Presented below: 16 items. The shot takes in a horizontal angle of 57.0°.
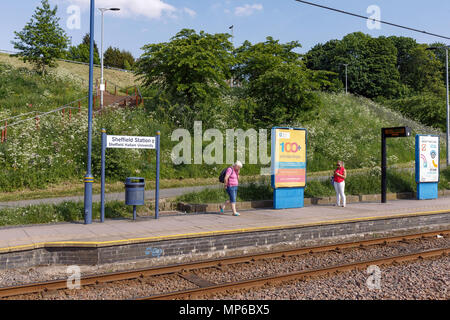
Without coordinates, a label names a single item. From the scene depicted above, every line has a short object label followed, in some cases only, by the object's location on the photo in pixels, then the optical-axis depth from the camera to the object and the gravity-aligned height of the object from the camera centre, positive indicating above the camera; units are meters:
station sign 11.29 +0.74
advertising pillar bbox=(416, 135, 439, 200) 17.05 +0.19
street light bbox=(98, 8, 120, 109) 28.27 +11.81
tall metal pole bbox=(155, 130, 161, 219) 11.81 -0.27
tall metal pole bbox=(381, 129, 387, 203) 15.92 +0.01
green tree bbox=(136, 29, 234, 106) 23.94 +6.04
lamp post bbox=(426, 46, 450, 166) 27.55 +0.95
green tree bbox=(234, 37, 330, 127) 24.69 +4.43
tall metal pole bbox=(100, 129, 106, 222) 11.13 -0.39
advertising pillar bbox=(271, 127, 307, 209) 13.96 +0.11
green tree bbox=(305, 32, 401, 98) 65.06 +17.04
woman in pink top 12.60 -0.43
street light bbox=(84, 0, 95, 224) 11.04 -0.52
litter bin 11.29 -0.66
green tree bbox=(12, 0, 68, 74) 31.47 +9.97
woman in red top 14.69 -0.41
